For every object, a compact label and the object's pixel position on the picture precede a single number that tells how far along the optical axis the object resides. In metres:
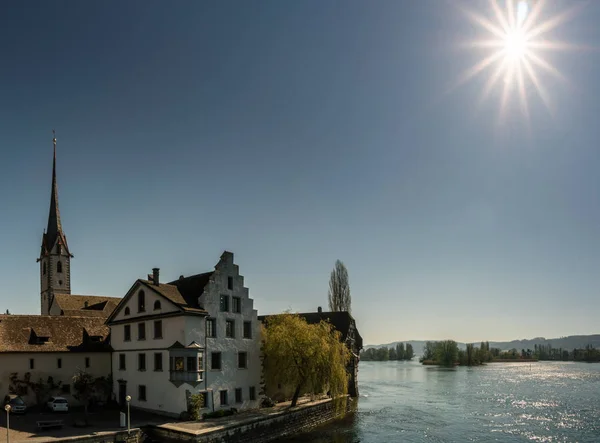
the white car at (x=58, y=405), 40.41
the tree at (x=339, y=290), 87.56
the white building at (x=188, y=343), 37.97
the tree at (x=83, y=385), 40.59
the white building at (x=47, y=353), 42.06
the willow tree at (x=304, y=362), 42.75
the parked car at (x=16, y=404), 38.62
